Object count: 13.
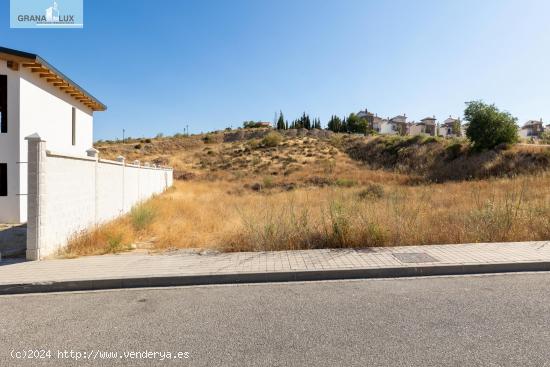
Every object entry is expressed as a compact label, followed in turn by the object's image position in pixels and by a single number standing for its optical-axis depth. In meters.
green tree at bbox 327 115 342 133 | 89.89
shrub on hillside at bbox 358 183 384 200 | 17.27
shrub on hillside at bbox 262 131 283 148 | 65.82
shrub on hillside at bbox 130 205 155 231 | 10.92
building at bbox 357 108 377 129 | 106.97
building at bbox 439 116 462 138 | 92.62
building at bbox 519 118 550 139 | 91.88
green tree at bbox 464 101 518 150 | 33.81
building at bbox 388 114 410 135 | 102.71
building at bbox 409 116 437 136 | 97.25
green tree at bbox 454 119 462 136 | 62.31
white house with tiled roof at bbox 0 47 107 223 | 11.50
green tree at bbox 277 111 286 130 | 93.25
